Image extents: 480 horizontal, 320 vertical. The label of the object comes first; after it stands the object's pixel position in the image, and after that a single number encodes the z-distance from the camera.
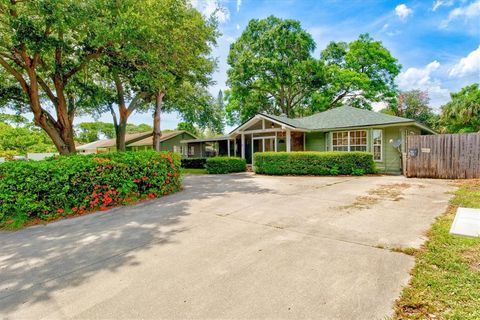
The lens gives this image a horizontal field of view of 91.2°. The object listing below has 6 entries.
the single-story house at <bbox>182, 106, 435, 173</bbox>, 13.72
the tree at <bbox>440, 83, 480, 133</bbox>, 24.94
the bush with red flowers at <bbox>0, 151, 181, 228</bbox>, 5.62
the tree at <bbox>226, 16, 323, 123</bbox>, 25.92
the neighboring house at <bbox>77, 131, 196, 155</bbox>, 28.36
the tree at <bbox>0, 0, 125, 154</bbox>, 8.01
